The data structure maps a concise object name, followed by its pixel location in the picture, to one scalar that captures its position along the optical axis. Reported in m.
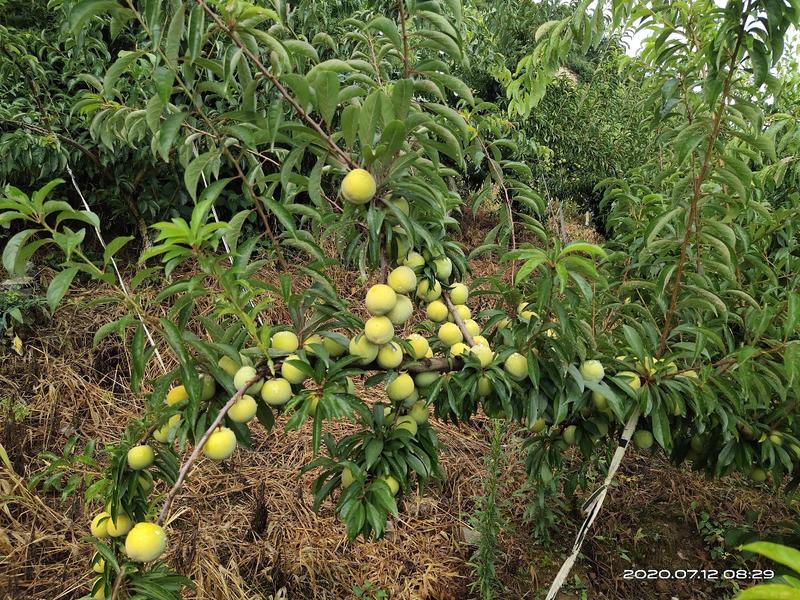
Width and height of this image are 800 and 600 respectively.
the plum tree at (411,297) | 0.90
